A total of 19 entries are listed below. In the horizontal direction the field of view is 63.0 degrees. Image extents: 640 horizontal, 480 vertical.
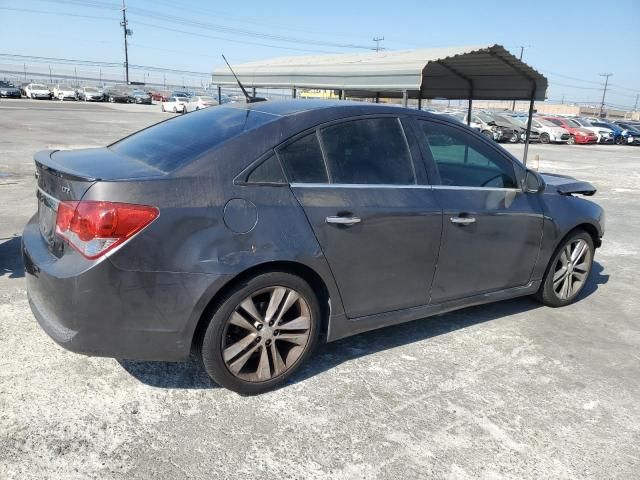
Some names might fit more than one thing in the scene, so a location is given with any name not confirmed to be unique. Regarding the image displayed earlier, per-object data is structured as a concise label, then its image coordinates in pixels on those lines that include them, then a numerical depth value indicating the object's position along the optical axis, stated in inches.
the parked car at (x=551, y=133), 1163.3
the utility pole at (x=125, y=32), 2680.1
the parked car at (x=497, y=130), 1050.1
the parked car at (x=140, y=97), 2063.2
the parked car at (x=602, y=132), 1259.8
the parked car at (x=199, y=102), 1571.6
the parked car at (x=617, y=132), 1316.4
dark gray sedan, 100.0
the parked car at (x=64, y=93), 1955.0
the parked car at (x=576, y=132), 1208.2
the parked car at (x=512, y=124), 1060.5
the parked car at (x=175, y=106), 1570.4
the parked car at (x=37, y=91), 1856.5
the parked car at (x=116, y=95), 2024.4
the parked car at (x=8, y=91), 1752.0
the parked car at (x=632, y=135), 1327.5
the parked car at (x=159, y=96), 2281.0
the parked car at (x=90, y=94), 1969.7
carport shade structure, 279.6
